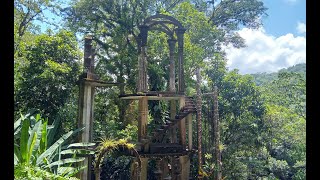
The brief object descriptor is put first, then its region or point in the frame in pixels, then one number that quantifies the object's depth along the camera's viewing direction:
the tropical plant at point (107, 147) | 5.68
